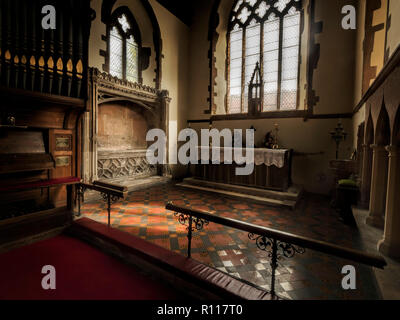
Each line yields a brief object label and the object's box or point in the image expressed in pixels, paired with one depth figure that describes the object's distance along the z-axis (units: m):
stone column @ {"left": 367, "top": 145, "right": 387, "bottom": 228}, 3.03
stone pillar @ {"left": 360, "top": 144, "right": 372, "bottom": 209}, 3.91
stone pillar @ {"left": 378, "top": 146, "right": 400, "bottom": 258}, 2.34
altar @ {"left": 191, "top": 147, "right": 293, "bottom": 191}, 5.47
